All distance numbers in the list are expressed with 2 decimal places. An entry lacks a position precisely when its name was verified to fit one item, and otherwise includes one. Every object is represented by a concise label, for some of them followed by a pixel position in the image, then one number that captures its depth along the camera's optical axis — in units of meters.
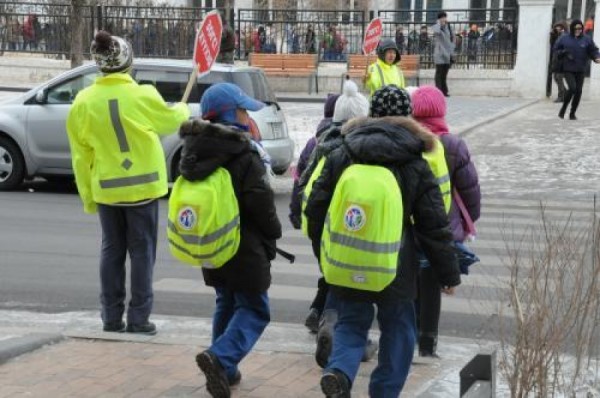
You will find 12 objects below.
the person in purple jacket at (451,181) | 6.45
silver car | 13.69
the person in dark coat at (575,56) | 21.20
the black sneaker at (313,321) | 7.08
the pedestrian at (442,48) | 27.56
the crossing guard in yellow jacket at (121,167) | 6.82
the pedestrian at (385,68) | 14.13
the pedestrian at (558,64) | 21.80
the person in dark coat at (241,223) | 5.50
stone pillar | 27.81
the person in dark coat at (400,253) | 4.92
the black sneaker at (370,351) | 6.38
